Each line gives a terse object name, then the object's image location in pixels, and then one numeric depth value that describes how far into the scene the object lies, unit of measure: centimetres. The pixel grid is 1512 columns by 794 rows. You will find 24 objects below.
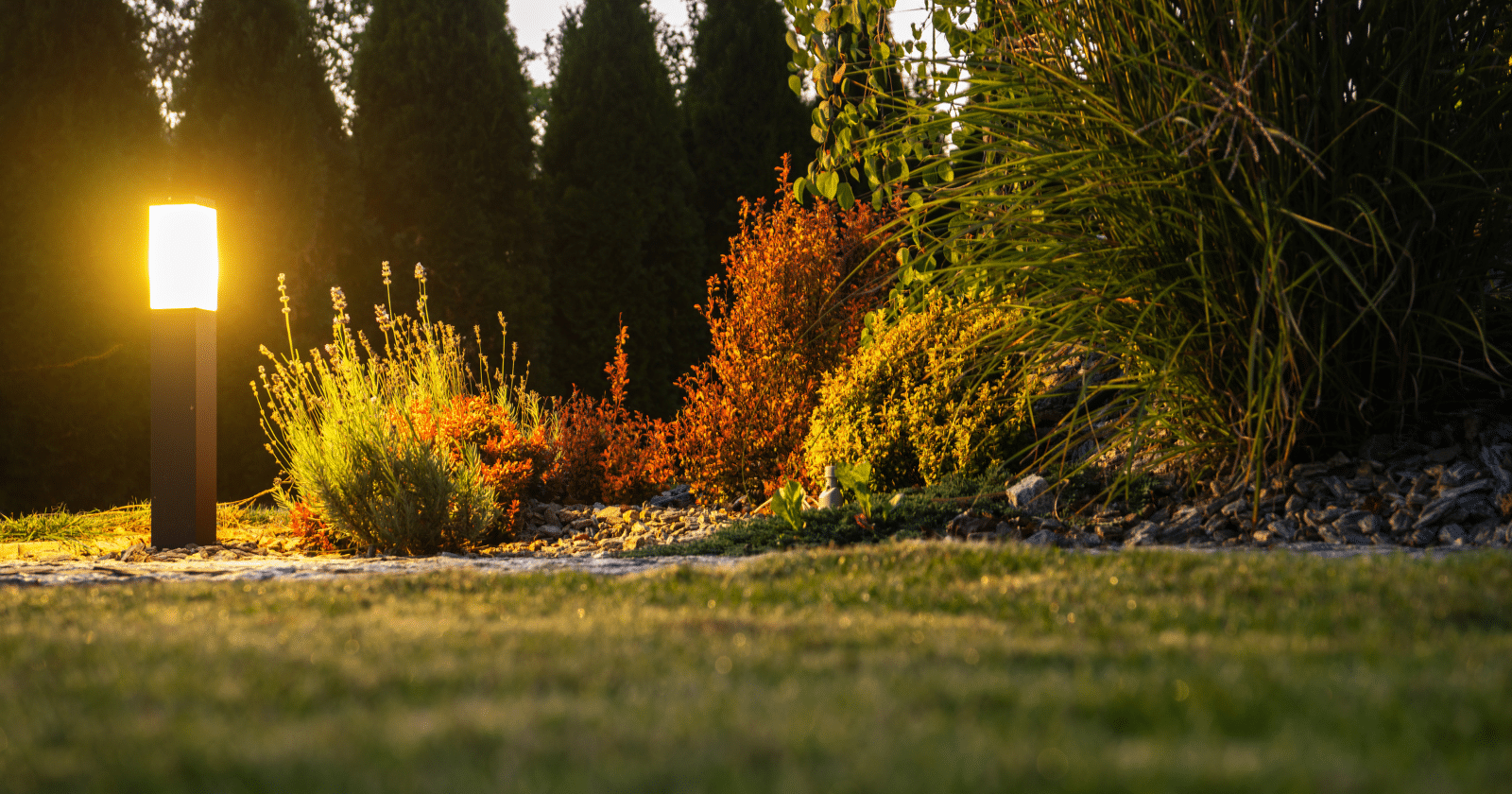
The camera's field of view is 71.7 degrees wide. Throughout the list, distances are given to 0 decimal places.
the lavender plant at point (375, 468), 514
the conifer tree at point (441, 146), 1160
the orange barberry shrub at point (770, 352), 687
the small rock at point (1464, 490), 368
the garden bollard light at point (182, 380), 519
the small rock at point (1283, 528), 375
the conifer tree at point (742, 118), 1434
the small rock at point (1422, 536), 360
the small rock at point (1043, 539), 405
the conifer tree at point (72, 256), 809
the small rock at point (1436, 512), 366
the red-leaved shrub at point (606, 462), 734
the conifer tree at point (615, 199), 1311
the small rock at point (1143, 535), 393
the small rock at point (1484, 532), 355
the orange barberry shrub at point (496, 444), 607
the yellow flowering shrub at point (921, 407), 523
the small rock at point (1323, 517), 375
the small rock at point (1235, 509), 387
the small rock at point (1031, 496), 445
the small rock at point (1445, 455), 386
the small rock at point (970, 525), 425
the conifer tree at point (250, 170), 930
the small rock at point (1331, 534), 366
